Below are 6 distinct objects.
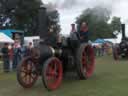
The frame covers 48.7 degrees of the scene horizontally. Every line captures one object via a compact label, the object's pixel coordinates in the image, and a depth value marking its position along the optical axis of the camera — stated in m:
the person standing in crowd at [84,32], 4.46
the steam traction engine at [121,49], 9.06
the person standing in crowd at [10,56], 6.32
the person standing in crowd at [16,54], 6.63
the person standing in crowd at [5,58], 6.28
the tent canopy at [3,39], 9.68
